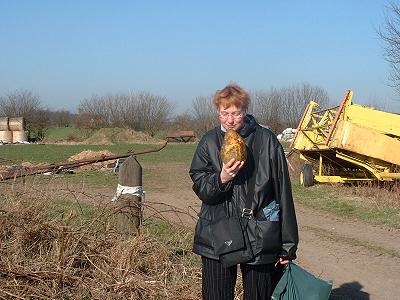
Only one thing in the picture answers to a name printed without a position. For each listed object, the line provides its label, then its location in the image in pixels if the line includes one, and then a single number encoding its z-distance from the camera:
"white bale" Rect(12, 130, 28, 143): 52.25
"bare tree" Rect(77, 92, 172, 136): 61.12
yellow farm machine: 12.68
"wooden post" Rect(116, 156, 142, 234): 5.43
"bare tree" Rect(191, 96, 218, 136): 57.94
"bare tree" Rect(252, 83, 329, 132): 55.34
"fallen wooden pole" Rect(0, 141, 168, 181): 5.28
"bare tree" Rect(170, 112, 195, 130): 60.19
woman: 3.51
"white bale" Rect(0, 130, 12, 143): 52.06
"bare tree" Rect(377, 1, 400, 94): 19.28
